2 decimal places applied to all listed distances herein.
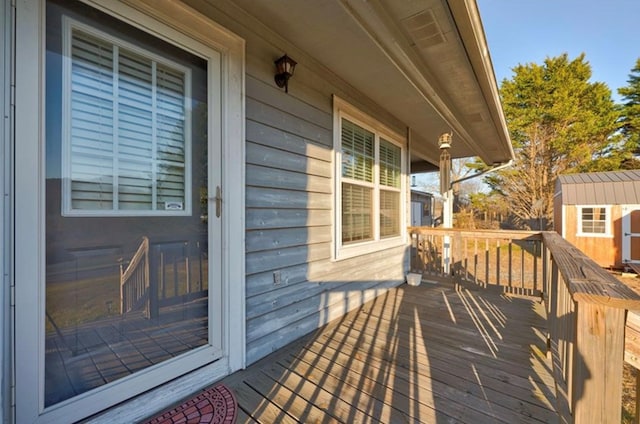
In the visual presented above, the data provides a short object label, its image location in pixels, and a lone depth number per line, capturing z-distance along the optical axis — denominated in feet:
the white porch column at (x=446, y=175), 13.05
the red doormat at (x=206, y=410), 4.66
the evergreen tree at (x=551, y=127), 35.45
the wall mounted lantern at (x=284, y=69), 6.90
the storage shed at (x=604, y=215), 23.41
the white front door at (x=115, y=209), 3.80
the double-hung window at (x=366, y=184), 9.66
